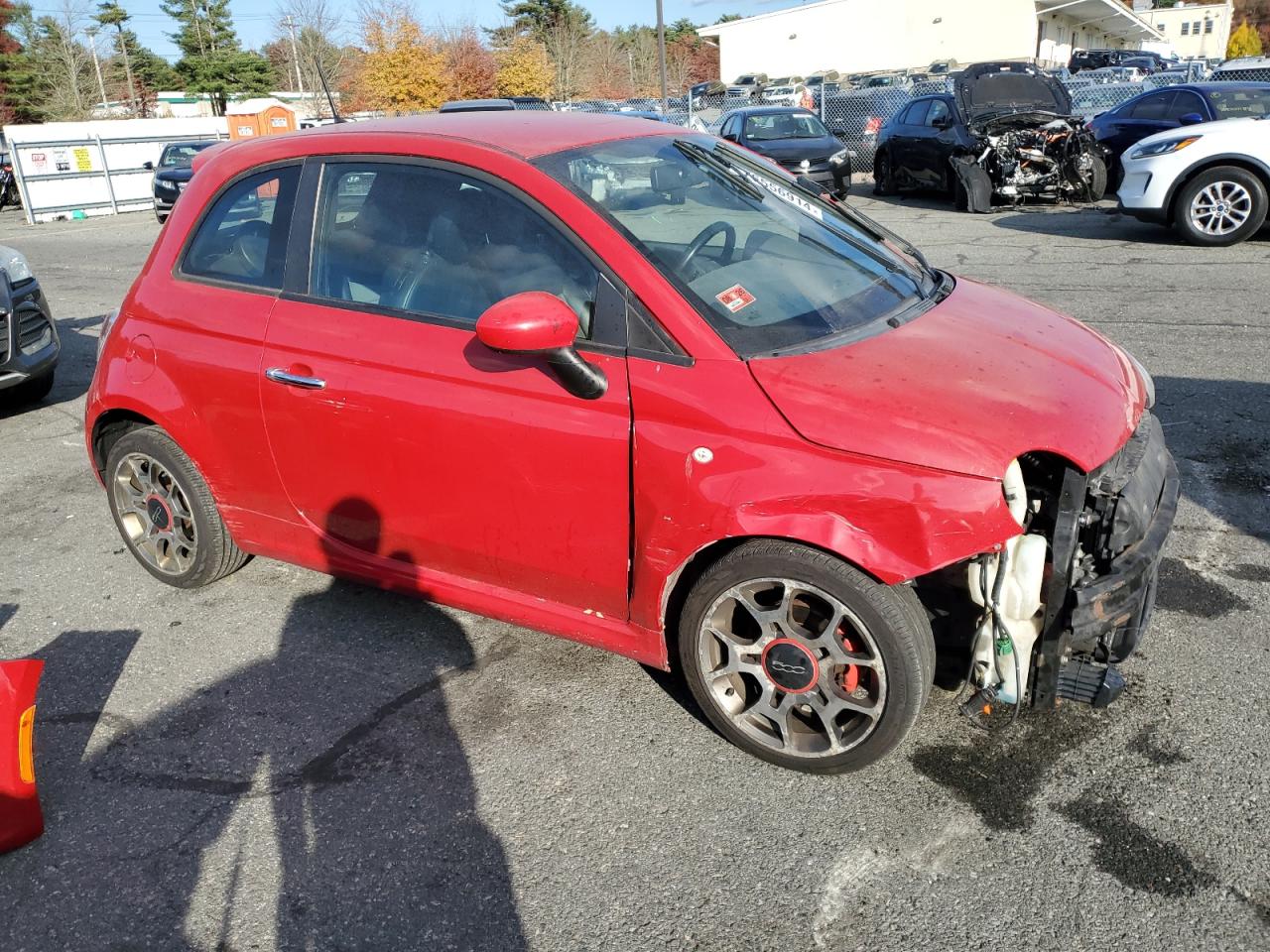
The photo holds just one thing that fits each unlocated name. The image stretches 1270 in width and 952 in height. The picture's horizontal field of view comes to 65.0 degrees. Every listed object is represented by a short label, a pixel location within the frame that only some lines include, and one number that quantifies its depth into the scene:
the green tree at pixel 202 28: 57.47
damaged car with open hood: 13.73
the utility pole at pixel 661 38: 36.69
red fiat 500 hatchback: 2.62
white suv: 9.89
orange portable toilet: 29.56
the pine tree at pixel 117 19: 58.75
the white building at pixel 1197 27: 78.69
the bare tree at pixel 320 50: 42.35
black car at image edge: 6.55
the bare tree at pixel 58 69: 41.81
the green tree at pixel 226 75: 56.22
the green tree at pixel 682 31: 73.19
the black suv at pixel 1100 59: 38.84
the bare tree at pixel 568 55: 47.34
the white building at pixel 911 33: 50.91
